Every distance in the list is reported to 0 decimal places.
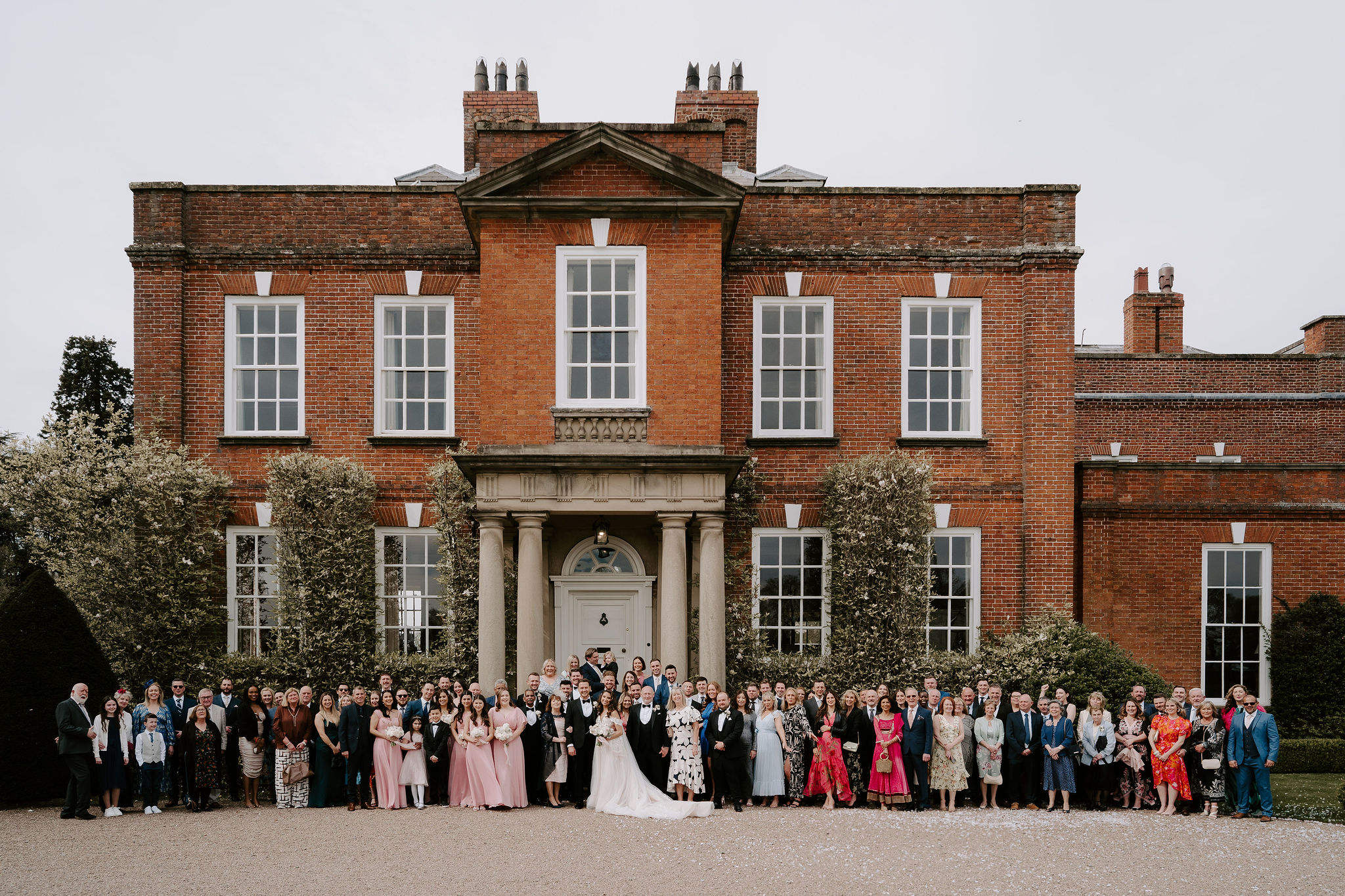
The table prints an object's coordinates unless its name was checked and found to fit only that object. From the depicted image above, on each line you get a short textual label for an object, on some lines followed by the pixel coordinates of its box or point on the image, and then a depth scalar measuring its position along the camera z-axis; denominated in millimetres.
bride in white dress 13477
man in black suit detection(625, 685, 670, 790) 13930
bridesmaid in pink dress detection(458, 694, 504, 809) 13797
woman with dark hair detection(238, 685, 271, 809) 14055
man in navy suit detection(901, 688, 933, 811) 13938
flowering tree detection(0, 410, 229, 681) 16938
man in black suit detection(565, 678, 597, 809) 13922
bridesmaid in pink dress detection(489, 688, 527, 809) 13812
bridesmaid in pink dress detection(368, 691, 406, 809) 13906
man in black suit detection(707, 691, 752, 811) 13680
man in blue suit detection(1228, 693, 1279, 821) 13477
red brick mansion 18625
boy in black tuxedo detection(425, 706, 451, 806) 13930
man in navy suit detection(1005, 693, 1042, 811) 14102
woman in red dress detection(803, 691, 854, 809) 14062
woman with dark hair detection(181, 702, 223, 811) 13781
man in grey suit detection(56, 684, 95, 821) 13188
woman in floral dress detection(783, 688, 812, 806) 14117
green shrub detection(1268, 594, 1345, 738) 19266
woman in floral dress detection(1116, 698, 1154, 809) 14086
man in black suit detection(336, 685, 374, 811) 13953
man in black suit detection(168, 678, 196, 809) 14000
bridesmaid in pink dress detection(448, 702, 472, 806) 13930
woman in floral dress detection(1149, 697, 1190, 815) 13844
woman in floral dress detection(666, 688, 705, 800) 13664
